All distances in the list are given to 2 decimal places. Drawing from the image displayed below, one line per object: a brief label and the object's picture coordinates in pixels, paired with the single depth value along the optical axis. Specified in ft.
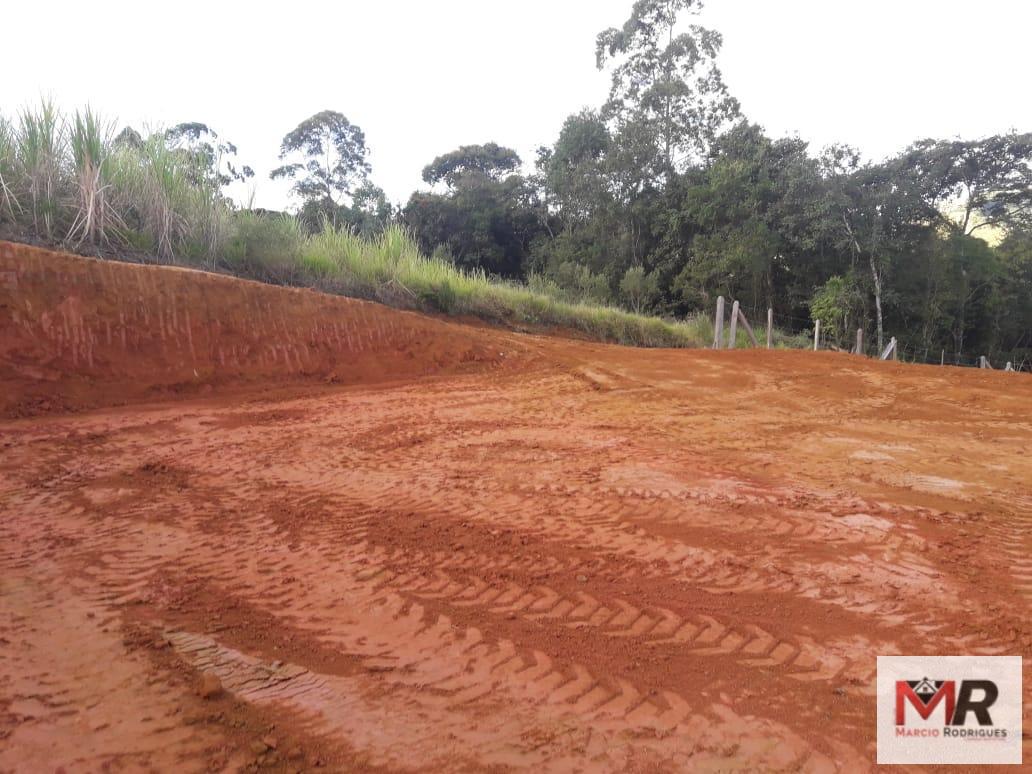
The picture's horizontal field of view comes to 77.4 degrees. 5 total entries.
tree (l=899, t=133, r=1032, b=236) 73.82
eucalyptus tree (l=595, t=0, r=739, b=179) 88.17
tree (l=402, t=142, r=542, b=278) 90.22
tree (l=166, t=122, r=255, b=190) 33.96
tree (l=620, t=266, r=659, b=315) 79.05
